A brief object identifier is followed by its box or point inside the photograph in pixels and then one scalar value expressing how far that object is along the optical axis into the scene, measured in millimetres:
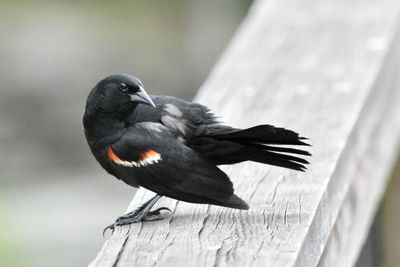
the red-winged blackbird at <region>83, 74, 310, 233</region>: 5383
